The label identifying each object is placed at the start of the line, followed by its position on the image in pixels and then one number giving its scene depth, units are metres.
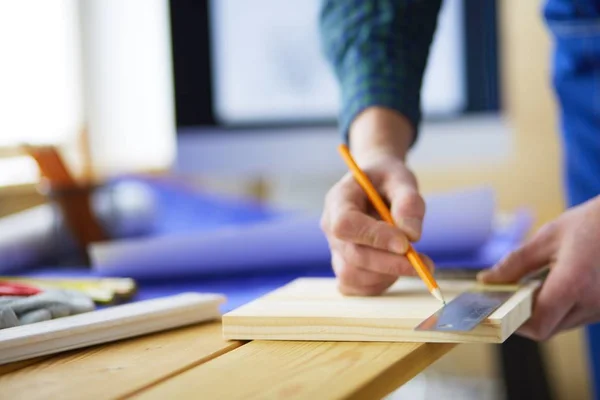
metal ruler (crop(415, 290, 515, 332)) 1.06
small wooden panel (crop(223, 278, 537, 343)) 1.07
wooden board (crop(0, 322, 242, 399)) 0.99
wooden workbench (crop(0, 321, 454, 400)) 0.97
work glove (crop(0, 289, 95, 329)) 1.12
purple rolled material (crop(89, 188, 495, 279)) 1.48
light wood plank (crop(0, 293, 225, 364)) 1.07
